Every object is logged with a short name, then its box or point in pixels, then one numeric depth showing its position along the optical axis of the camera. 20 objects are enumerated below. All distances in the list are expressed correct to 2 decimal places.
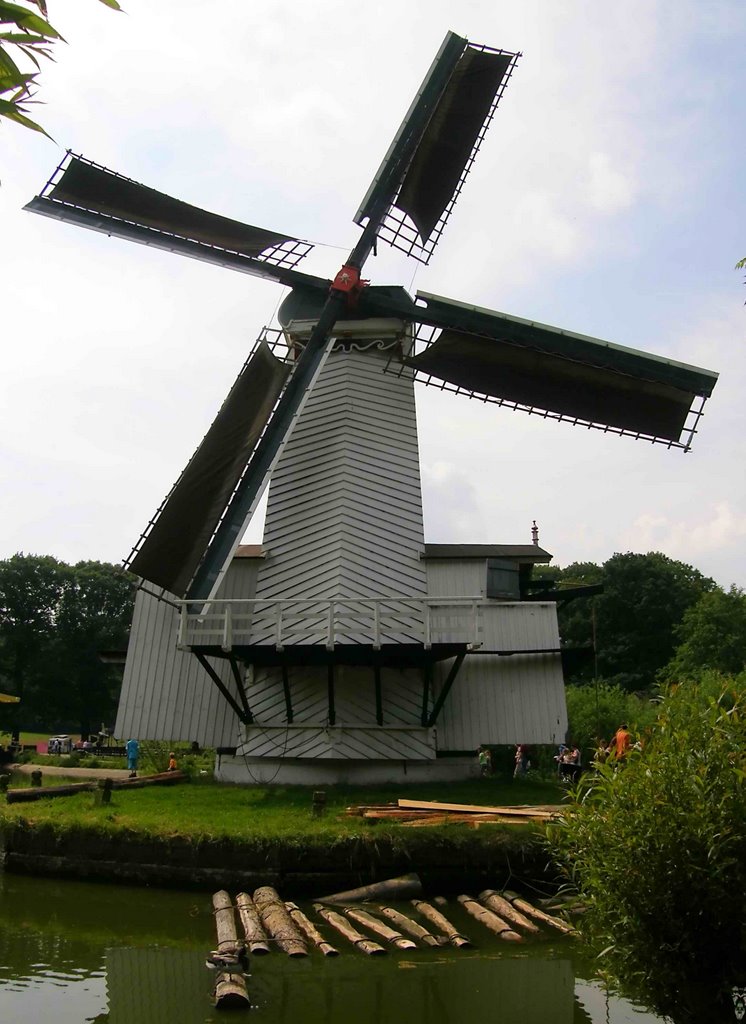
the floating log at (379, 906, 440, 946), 10.10
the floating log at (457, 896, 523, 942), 10.42
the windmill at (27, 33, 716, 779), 17.00
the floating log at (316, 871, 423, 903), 12.08
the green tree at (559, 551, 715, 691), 55.84
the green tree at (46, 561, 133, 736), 57.81
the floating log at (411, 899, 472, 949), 10.05
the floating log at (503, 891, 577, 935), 10.76
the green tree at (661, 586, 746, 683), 46.25
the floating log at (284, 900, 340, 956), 9.63
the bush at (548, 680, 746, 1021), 6.36
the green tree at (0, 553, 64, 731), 58.00
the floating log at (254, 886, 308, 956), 9.68
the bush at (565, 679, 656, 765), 33.12
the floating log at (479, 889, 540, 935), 10.85
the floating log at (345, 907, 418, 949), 9.90
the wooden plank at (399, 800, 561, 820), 13.63
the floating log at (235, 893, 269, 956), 9.63
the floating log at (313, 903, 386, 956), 9.68
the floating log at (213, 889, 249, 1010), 8.26
